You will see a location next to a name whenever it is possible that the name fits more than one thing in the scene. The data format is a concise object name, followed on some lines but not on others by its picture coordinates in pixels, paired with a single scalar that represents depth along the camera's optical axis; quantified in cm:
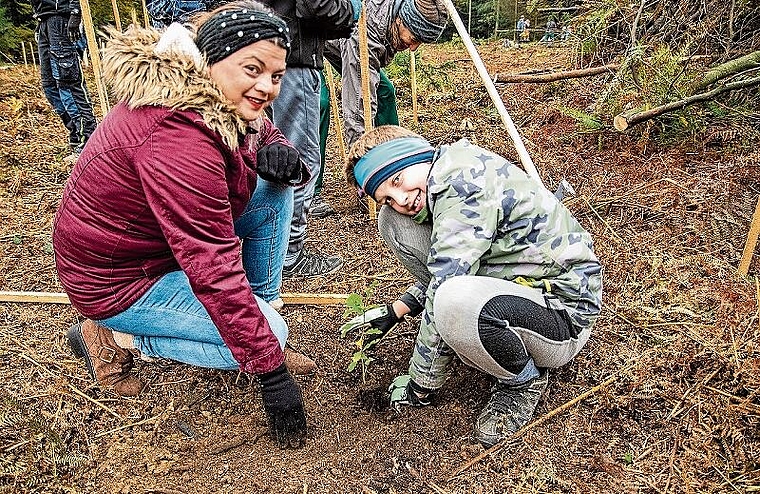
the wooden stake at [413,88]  519
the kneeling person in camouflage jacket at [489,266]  203
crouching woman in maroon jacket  189
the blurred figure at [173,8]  297
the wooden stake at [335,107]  447
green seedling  247
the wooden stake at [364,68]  343
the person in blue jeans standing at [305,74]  293
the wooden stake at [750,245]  274
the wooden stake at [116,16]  491
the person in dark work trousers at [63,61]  493
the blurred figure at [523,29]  1267
